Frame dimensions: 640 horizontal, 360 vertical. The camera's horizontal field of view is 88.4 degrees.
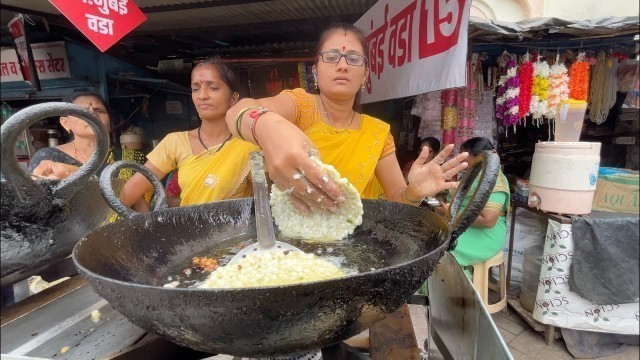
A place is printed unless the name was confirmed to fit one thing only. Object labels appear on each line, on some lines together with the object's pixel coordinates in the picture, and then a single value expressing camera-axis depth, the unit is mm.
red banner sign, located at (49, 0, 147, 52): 2176
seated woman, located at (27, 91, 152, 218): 1288
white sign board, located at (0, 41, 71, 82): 4609
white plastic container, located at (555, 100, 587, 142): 854
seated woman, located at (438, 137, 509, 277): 3221
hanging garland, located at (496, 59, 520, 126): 3018
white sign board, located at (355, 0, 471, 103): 2312
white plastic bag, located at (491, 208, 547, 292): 1175
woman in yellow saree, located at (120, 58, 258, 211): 2008
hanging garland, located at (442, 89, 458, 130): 3900
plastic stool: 3242
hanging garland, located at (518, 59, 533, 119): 2881
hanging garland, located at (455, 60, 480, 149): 3852
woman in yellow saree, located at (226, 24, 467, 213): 1176
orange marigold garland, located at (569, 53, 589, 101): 2340
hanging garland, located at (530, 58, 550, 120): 2674
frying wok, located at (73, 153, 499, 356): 596
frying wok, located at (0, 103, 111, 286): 761
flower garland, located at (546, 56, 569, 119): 2557
